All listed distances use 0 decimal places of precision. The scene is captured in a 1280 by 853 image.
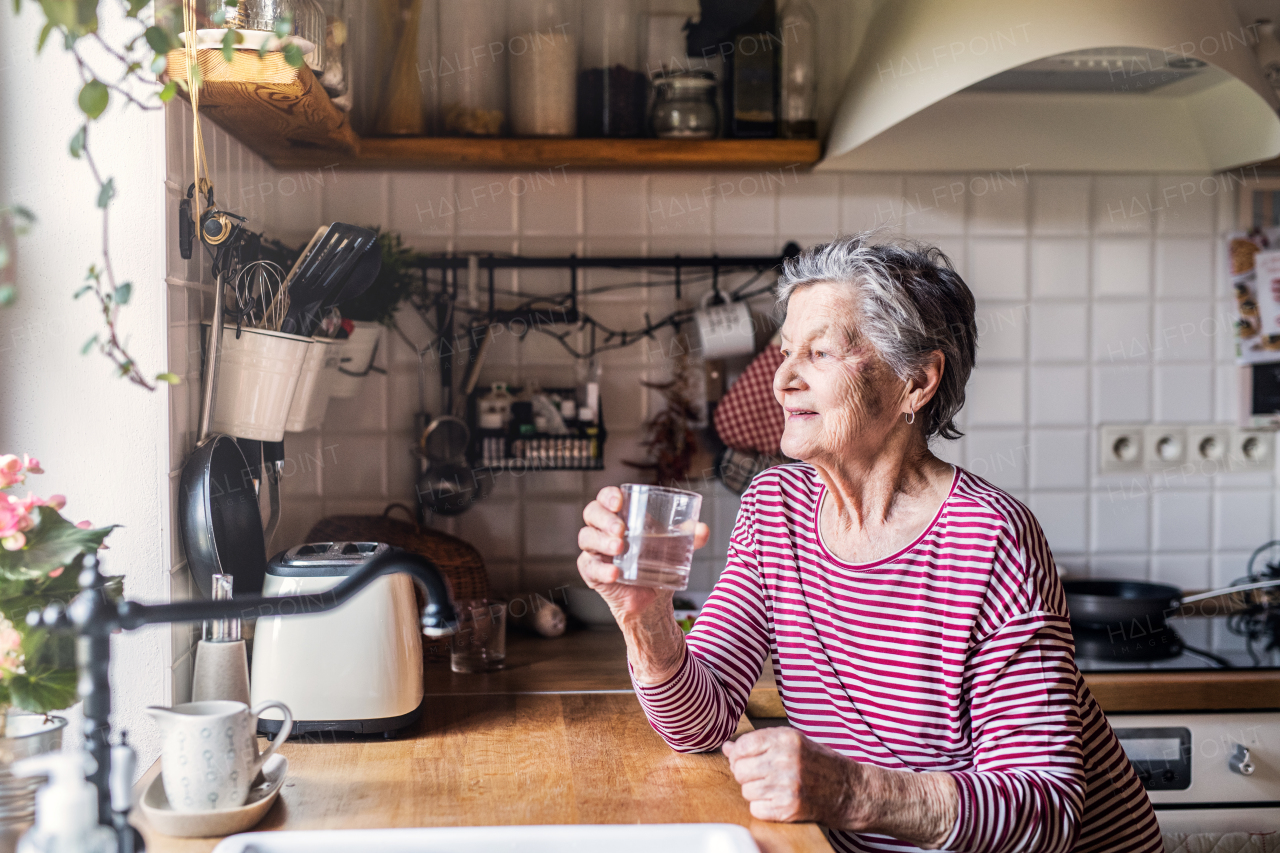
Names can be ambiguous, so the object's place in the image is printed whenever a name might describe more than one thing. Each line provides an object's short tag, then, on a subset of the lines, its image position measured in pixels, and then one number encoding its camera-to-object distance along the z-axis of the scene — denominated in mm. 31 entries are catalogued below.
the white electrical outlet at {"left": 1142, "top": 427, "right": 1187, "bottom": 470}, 2143
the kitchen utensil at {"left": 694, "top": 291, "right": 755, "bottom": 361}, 1987
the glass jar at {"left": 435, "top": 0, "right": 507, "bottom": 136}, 1916
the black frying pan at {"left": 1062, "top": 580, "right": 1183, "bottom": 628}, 1710
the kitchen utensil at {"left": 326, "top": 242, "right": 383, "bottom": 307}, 1474
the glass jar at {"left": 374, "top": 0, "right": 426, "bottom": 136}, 1882
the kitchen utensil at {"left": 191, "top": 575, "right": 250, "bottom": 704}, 1176
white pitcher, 947
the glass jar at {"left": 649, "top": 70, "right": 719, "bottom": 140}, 1908
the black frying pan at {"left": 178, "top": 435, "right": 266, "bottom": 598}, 1252
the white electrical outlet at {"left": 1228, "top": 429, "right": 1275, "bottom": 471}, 2164
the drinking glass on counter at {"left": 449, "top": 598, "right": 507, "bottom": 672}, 1643
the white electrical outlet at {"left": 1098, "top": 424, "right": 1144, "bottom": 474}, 2137
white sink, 959
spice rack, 1930
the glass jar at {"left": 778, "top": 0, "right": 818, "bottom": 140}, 1923
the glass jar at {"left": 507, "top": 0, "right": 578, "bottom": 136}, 1919
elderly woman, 1034
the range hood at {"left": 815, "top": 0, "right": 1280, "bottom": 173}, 1519
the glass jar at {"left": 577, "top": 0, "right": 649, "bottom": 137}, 1944
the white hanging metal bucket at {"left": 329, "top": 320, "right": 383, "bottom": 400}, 1809
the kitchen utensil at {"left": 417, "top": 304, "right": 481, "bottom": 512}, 1946
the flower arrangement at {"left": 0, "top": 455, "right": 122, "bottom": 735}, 932
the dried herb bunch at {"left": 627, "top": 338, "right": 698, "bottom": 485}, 2010
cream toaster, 1247
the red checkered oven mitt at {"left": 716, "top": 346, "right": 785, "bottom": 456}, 1956
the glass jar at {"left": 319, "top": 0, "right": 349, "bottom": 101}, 1475
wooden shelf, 1753
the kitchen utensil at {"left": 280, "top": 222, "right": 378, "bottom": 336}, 1414
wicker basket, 1799
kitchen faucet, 745
